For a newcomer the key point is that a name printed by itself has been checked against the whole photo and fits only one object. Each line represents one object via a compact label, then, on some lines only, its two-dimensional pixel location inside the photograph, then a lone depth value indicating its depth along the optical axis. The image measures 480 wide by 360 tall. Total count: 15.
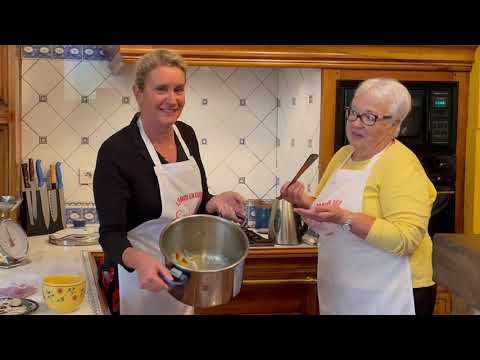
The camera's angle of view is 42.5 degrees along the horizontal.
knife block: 2.32
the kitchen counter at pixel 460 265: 0.70
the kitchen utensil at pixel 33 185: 2.32
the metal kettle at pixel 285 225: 2.21
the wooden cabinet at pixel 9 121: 2.15
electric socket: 2.50
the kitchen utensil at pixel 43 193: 2.34
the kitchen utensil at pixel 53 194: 2.38
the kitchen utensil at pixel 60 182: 2.41
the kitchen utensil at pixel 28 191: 2.31
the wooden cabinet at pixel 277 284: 2.17
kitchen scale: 1.71
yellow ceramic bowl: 1.19
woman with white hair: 1.35
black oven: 2.24
